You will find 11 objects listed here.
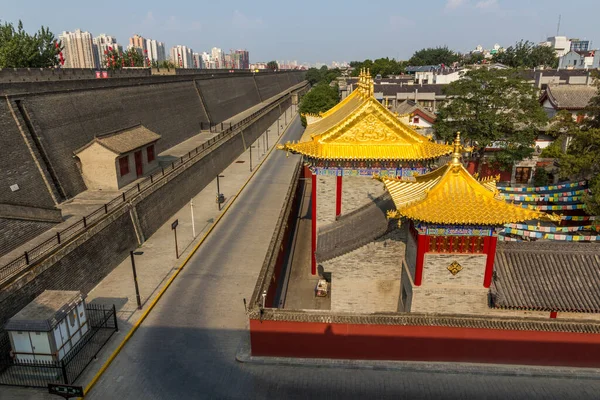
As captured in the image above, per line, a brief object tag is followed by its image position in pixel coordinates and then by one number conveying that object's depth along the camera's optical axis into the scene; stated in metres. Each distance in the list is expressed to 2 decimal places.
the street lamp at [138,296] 18.99
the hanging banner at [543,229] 23.52
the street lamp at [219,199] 33.38
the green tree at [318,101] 60.28
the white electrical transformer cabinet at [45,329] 14.36
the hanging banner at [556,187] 28.40
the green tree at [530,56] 119.69
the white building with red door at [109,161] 27.20
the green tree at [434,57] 159.54
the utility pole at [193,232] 27.31
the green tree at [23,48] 49.78
